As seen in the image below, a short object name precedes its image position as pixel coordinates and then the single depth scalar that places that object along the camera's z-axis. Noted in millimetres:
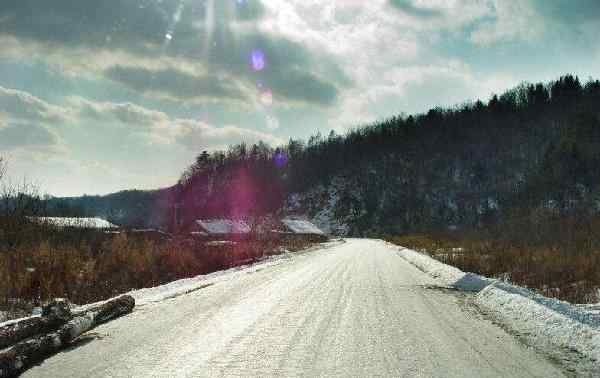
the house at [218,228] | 59312
